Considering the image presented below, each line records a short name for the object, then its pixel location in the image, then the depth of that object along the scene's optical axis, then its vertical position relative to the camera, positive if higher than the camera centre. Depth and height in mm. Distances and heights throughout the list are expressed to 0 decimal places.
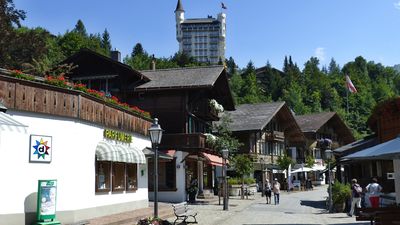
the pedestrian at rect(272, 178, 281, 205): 31531 -905
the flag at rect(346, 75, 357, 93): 62781 +11199
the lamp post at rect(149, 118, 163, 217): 14733 +1254
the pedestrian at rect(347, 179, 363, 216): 21141 -784
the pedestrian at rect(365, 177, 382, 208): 18828 -634
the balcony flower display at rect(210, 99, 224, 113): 36844 +5290
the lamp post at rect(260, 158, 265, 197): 48938 +398
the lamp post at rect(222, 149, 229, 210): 25831 -354
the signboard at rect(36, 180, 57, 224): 15133 -590
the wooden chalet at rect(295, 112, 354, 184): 68812 +6299
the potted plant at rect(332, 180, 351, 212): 24391 -988
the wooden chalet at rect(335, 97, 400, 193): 21984 +1804
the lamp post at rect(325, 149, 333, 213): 26766 +1146
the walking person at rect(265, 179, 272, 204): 32000 -844
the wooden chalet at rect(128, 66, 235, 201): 31438 +4569
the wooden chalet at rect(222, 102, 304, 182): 50031 +4846
